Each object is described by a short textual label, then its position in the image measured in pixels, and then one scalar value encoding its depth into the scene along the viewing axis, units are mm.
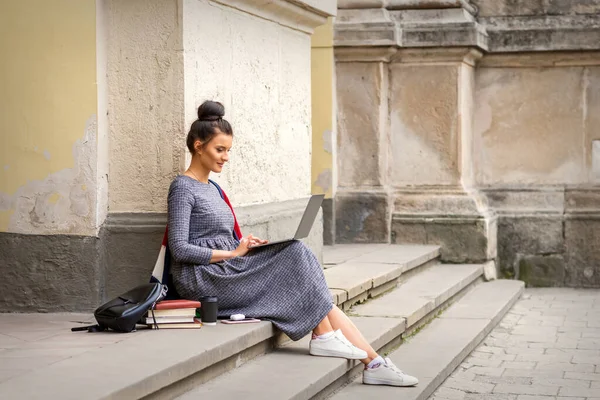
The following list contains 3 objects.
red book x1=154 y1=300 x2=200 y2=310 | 7617
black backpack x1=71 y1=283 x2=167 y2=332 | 7367
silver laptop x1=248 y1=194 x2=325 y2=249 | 7905
